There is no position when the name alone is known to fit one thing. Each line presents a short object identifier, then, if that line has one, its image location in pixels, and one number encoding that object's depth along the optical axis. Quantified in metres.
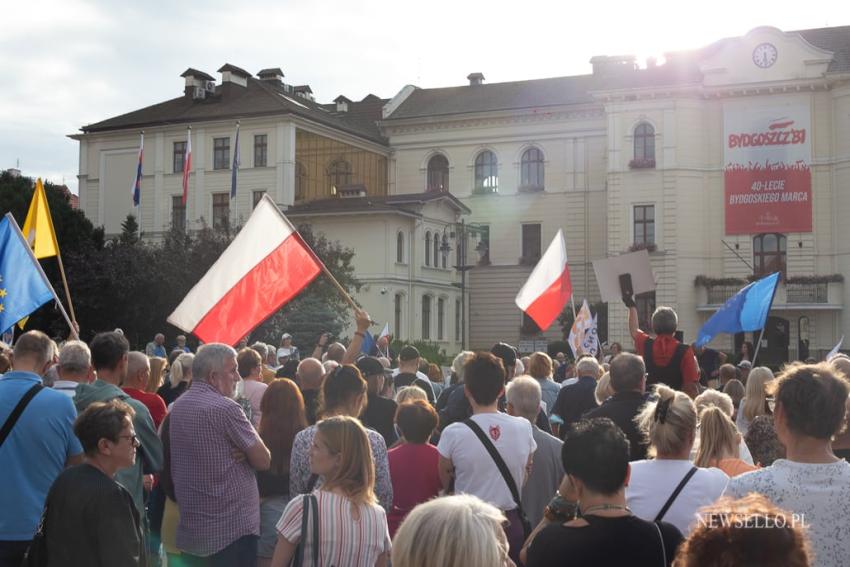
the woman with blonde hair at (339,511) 4.63
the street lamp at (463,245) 45.09
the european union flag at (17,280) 11.06
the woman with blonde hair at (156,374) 9.30
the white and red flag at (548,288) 17.03
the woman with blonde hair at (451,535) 2.92
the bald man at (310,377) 8.75
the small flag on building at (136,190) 45.99
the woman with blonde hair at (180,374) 10.59
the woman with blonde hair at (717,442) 5.50
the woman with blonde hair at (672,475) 4.81
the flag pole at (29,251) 11.09
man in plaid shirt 6.09
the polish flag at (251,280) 9.80
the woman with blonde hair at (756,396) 7.77
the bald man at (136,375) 7.16
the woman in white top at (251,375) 8.85
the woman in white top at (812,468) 3.93
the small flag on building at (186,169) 46.81
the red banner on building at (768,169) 47.22
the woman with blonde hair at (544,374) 10.81
